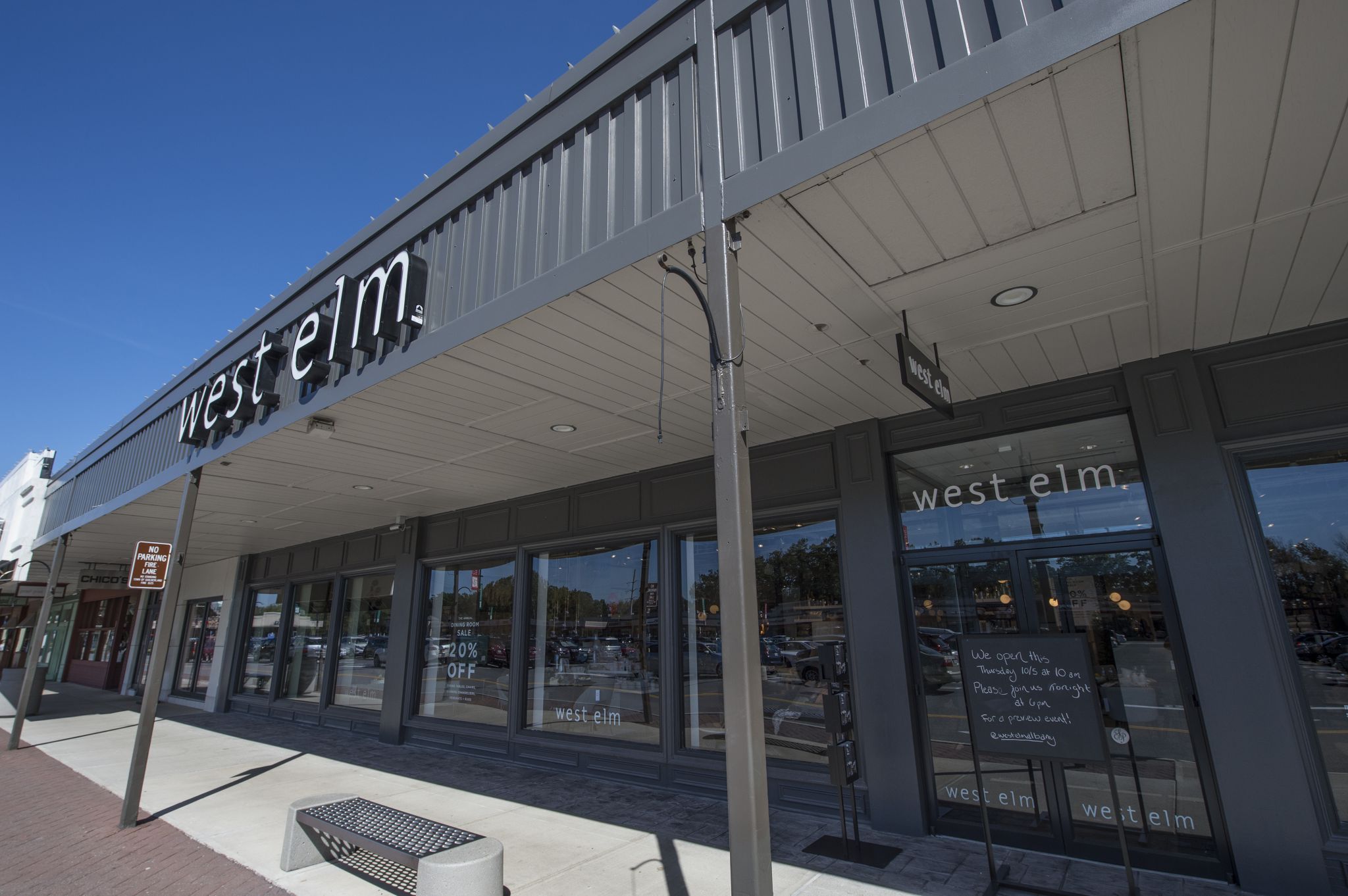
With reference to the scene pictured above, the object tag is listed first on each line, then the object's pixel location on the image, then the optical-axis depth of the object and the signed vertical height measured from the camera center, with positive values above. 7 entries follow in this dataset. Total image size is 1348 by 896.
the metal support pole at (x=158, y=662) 5.72 -0.26
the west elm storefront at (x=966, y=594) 4.19 +0.17
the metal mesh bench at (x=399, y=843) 3.29 -1.26
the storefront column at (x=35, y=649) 9.88 -0.18
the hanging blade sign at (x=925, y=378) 3.54 +1.33
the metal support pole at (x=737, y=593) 2.42 +0.10
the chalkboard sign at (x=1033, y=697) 4.01 -0.53
